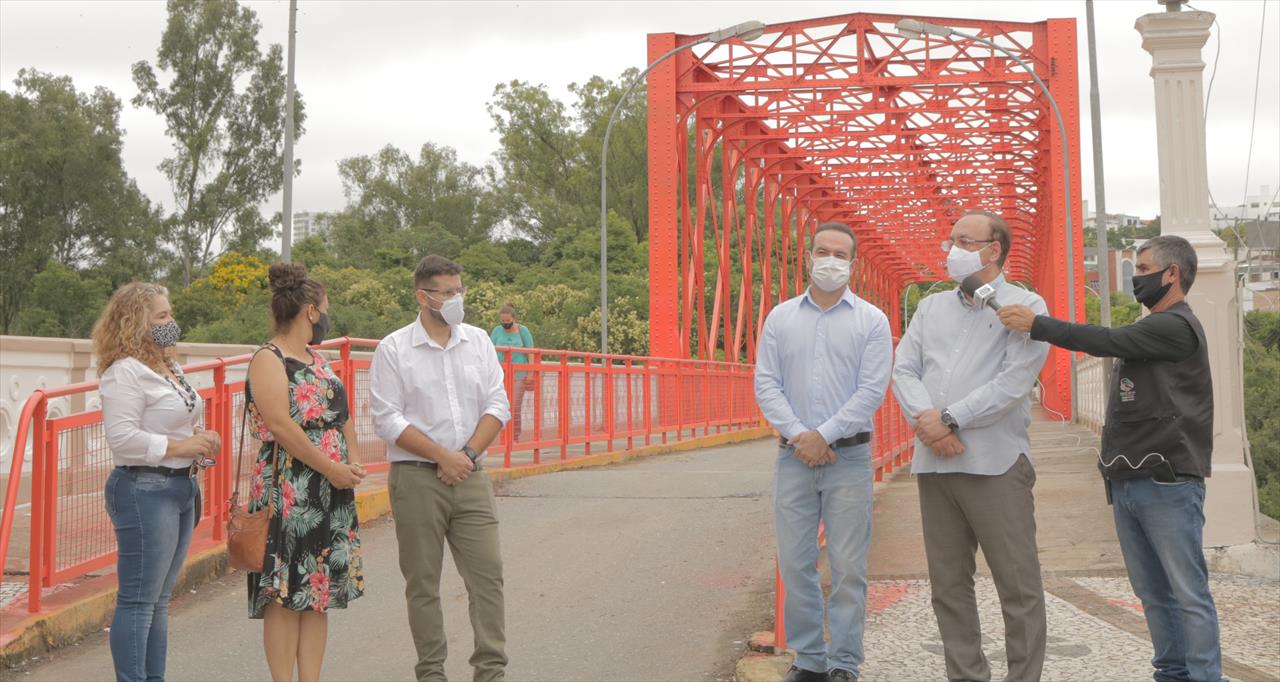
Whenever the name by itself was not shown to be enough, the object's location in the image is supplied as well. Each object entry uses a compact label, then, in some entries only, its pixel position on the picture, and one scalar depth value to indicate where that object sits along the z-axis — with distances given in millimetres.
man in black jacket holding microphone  4875
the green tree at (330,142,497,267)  69125
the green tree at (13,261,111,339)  46438
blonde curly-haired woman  5004
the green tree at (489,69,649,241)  66500
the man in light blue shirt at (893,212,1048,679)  4840
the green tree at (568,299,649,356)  43500
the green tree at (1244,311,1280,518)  33594
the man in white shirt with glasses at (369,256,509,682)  5223
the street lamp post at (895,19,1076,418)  22156
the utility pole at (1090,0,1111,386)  23047
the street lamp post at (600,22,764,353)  22000
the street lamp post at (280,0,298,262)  21148
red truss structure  23922
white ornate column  8062
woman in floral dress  4953
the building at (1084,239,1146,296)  108038
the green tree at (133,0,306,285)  51281
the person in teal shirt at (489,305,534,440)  15289
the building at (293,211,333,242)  72119
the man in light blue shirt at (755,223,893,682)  5066
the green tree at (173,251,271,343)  46375
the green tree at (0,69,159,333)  49531
